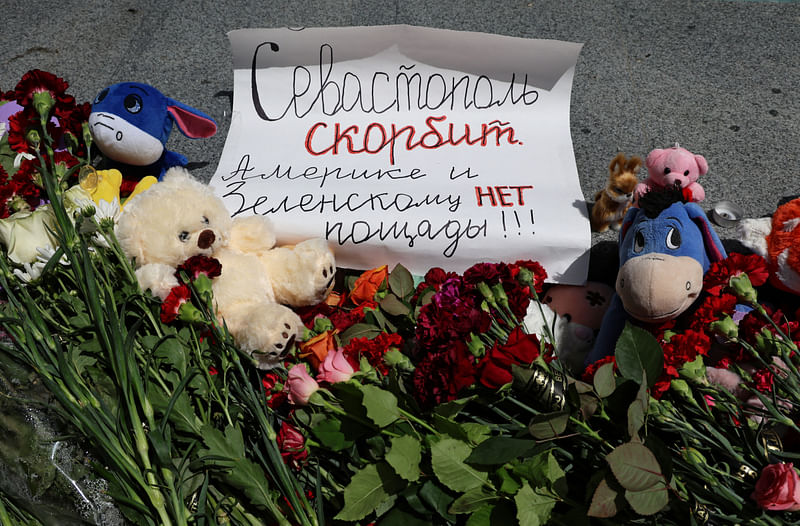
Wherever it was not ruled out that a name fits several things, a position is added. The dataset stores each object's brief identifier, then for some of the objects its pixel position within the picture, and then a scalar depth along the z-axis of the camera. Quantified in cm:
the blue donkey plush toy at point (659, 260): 69
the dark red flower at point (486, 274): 69
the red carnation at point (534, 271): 76
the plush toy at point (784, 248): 72
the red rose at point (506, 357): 55
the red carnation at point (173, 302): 70
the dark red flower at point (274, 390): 73
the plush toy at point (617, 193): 91
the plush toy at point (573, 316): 86
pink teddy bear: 83
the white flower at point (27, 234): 79
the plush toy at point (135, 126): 96
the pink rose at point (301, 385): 65
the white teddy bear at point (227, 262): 76
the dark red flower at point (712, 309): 63
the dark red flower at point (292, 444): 66
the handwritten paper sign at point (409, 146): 96
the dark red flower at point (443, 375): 58
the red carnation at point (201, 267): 73
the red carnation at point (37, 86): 90
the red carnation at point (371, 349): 67
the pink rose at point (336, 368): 62
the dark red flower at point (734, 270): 66
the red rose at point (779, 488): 45
